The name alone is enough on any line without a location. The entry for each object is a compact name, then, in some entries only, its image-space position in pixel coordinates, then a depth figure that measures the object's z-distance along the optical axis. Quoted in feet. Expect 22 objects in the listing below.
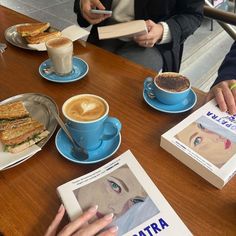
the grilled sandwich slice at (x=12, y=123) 2.07
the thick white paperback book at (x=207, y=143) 1.76
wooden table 1.64
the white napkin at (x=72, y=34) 3.04
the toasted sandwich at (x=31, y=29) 3.15
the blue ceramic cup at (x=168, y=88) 2.29
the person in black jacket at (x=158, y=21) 3.40
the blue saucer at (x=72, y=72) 2.67
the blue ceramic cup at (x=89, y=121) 1.88
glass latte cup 2.56
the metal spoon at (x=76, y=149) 1.96
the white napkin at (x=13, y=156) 1.89
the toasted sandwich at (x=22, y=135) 1.99
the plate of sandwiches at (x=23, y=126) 1.97
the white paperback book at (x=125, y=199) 1.55
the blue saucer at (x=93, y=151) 1.94
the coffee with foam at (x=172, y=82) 2.33
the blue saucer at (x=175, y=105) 2.31
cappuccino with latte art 1.92
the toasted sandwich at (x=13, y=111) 2.15
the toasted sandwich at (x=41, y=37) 3.09
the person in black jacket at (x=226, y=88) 2.15
